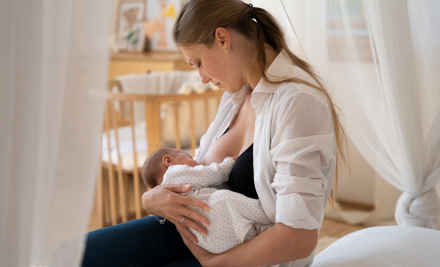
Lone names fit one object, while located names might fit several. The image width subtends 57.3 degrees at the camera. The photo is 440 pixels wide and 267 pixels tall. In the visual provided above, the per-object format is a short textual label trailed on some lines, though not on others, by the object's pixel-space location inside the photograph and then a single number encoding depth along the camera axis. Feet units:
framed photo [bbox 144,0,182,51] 13.92
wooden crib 8.05
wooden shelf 12.69
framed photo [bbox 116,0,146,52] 14.76
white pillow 3.67
